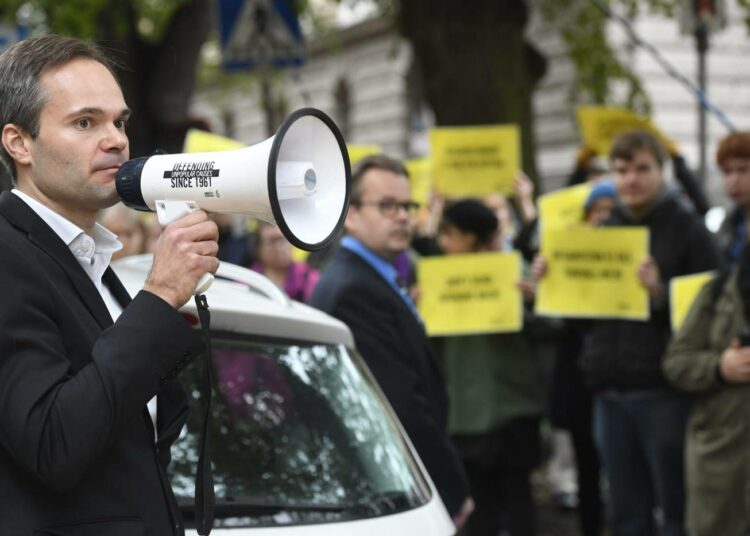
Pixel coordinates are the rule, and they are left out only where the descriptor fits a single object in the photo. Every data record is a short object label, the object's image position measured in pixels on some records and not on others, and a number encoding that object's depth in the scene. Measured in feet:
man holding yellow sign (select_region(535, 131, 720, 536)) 20.03
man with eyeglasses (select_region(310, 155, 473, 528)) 15.42
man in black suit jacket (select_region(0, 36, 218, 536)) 7.42
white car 10.84
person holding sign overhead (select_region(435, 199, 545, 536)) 21.67
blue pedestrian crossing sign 29.01
